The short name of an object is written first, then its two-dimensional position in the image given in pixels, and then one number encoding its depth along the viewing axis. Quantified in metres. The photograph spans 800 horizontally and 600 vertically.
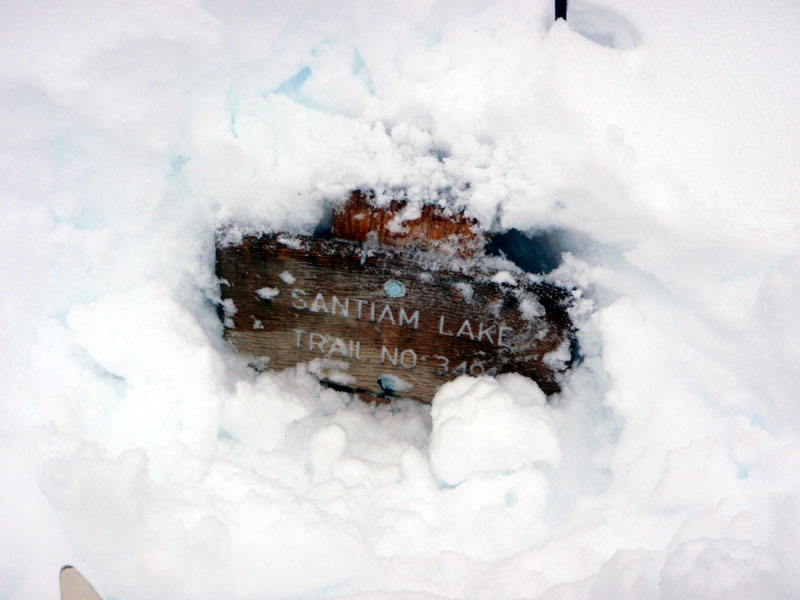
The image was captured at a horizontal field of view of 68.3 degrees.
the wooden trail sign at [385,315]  1.36
